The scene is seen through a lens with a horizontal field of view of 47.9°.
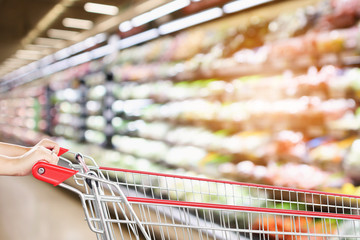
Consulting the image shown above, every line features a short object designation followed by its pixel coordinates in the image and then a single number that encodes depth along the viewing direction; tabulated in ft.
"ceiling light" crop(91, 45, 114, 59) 22.03
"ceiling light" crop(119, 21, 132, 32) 18.65
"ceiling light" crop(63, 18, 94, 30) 20.13
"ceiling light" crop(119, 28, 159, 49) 16.98
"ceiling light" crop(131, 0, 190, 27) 13.90
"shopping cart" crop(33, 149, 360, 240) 3.80
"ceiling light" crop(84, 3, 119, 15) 16.98
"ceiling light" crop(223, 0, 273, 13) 11.21
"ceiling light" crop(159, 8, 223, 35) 12.91
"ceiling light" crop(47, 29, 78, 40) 23.47
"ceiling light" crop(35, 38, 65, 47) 26.58
